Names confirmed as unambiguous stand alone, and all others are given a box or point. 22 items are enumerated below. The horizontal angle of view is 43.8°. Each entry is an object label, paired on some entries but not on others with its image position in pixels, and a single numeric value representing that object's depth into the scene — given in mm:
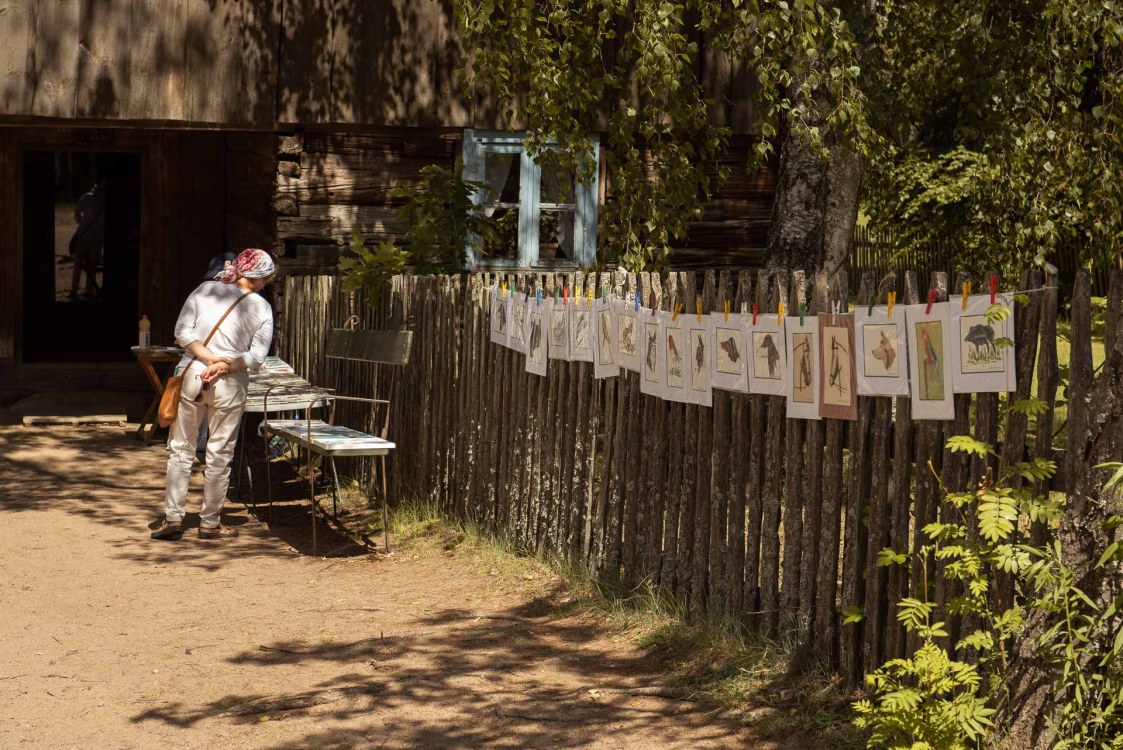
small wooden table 12195
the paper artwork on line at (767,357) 5691
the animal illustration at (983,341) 4574
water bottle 12703
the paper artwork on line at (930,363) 4762
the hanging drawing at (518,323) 8008
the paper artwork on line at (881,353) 4973
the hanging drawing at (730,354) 5934
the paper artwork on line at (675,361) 6379
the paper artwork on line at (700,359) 6176
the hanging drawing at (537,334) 7746
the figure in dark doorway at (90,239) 17469
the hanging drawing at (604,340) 7082
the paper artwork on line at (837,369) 5250
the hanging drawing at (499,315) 8227
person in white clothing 8555
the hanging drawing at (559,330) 7515
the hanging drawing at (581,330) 7332
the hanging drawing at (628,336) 6844
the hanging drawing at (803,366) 5473
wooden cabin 11953
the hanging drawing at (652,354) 6582
